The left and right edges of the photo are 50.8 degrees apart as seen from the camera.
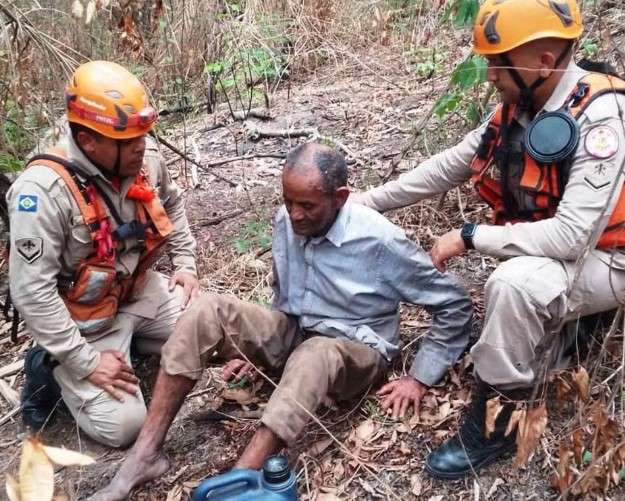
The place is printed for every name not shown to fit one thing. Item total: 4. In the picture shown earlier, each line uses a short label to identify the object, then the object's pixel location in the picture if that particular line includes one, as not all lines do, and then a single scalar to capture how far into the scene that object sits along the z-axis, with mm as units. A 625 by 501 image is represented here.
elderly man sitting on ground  2932
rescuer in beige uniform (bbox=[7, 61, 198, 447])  3170
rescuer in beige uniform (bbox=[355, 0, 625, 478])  2545
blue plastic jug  2498
